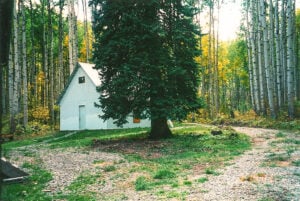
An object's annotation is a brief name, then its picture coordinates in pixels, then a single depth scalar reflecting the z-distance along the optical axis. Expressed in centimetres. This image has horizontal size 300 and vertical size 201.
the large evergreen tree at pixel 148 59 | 1662
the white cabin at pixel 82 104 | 2777
